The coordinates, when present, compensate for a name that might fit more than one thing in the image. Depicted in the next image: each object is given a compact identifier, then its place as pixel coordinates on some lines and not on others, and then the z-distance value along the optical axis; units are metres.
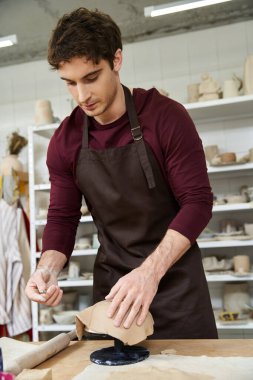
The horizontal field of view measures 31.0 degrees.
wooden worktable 1.22
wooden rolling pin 1.15
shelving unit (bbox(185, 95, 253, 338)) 3.35
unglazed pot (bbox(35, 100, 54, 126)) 3.71
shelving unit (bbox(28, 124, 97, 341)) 3.45
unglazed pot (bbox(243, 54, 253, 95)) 3.30
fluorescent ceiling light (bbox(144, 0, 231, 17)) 3.02
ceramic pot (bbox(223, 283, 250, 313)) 3.28
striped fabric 3.57
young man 1.41
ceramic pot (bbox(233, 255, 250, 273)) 3.18
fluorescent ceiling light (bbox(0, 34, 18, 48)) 3.37
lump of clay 1.20
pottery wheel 1.19
